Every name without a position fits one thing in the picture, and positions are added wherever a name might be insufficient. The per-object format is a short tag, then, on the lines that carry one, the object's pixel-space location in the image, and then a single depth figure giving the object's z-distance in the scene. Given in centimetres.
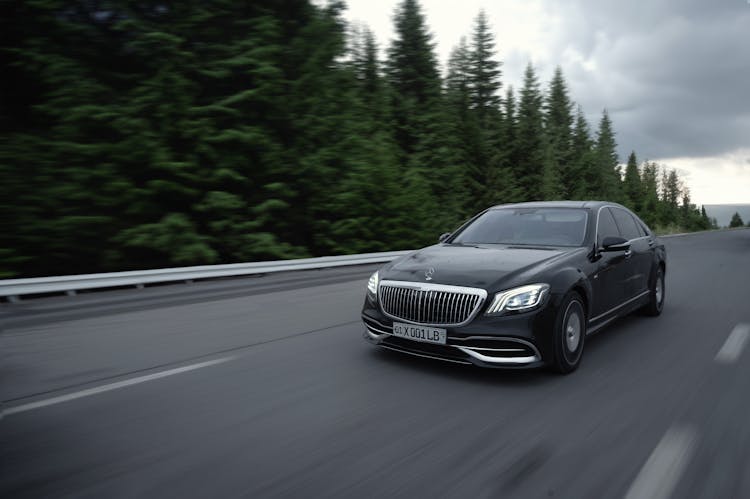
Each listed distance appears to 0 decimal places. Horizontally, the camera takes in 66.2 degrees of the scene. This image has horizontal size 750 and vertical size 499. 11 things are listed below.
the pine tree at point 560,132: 5444
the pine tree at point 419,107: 3061
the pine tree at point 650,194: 7564
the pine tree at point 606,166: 5981
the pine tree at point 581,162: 5600
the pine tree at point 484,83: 4397
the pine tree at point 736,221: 15425
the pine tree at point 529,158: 4409
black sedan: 452
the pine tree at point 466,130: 3669
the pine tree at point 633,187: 7868
